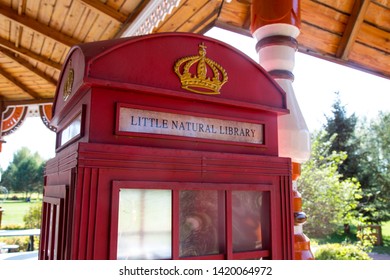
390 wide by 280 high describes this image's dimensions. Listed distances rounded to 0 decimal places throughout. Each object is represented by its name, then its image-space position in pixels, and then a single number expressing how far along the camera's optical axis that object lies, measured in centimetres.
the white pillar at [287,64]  112
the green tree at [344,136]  1669
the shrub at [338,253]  709
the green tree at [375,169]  1559
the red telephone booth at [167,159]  64
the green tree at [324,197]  1219
